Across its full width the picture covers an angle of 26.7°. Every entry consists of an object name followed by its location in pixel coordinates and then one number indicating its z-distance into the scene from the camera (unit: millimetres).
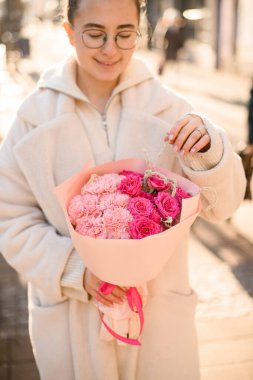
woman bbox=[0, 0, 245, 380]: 1969
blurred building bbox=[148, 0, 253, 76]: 14805
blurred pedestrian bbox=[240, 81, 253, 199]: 2842
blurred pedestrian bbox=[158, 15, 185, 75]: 14430
